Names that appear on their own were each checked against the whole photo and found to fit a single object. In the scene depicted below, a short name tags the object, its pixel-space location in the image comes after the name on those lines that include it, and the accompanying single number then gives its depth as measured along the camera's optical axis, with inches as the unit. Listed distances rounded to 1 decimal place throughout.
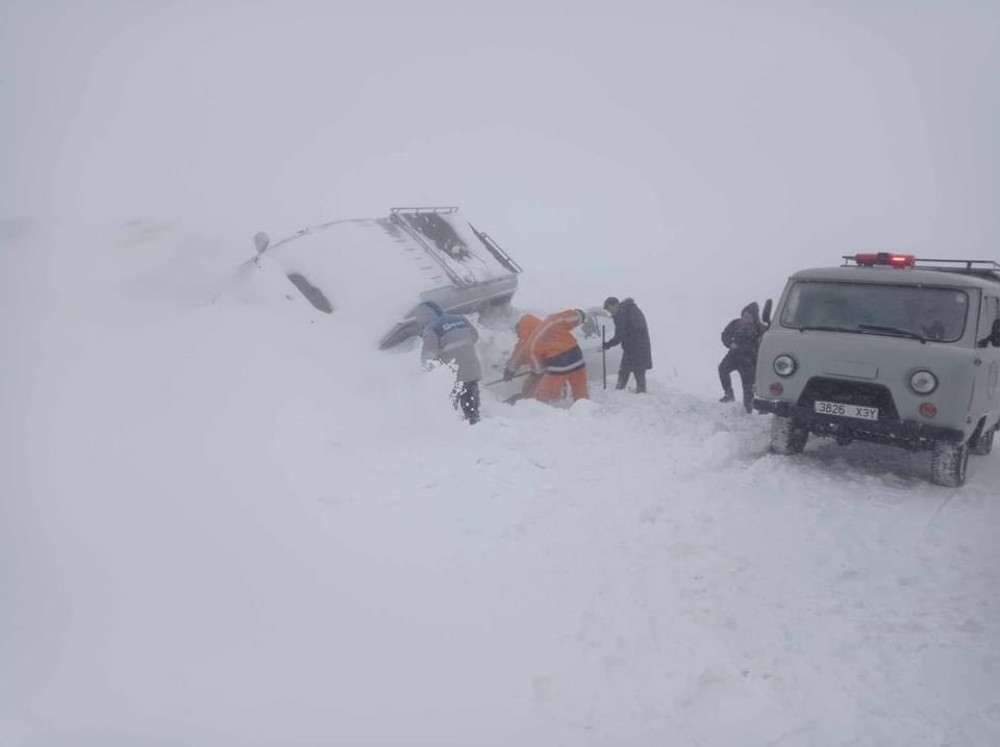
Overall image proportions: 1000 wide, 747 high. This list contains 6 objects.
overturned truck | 331.3
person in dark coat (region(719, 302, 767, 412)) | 366.3
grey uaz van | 242.5
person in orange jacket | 336.8
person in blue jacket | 300.0
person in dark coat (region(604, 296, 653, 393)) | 388.2
